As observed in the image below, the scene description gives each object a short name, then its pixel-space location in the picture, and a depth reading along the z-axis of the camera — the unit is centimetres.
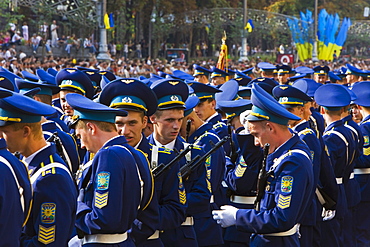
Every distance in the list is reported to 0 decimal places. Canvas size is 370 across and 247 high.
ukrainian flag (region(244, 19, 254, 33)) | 6780
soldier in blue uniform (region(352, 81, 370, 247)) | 1249
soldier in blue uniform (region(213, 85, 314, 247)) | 675
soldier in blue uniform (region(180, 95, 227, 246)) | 831
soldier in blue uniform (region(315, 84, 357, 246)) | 1078
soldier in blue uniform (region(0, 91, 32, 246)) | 496
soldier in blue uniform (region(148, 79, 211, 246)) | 775
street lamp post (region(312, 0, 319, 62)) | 7523
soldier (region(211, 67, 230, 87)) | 1893
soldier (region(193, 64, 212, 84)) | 1819
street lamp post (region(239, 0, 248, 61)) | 6605
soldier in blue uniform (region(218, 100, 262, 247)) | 871
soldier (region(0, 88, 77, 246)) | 544
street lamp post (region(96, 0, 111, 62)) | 4576
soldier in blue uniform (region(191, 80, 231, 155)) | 1121
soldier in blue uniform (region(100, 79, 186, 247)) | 674
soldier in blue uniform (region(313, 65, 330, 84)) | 2338
